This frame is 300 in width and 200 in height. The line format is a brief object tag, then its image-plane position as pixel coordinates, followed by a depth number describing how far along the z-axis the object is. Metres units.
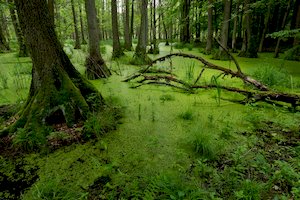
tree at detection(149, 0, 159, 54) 9.11
